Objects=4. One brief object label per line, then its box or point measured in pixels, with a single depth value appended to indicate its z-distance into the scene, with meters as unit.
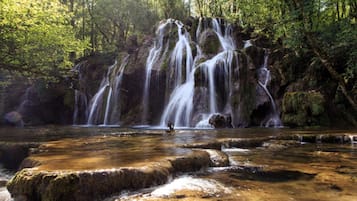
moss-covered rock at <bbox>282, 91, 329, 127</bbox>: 16.33
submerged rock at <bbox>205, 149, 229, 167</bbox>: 6.88
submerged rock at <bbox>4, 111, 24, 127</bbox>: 24.52
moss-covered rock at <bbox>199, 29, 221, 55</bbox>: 23.66
